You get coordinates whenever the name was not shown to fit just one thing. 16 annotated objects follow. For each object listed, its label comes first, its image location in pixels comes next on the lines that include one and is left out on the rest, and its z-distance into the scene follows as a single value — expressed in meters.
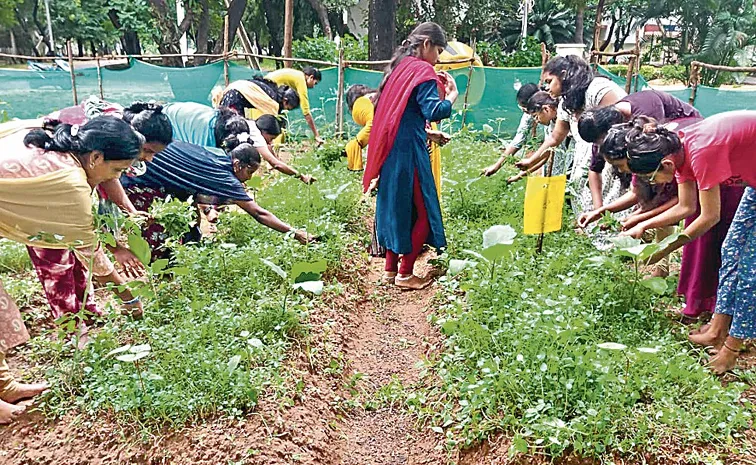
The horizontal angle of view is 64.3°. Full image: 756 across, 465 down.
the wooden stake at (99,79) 8.31
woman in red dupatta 3.58
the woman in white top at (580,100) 3.69
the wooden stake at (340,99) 7.98
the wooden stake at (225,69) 8.41
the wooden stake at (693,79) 5.76
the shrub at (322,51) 14.36
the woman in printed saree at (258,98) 5.42
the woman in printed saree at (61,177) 2.36
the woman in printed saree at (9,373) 2.42
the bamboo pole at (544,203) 3.21
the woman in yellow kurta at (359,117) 5.14
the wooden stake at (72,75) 8.17
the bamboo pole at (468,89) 7.76
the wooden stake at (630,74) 6.57
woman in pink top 2.41
